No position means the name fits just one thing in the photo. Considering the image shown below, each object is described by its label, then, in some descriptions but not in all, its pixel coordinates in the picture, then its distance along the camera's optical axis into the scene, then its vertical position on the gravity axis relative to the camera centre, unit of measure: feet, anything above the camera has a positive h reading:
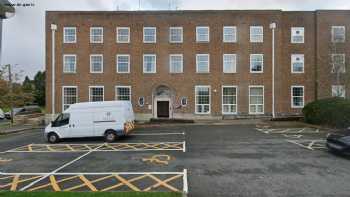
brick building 99.66 +14.02
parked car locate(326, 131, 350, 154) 39.47 -6.01
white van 56.80 -4.36
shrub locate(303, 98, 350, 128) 69.46 -3.12
